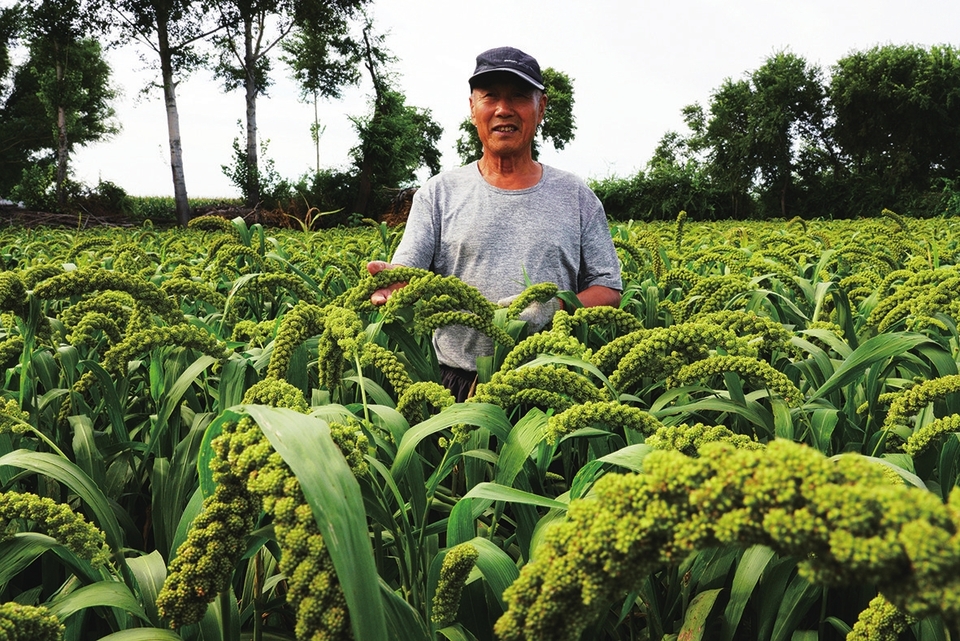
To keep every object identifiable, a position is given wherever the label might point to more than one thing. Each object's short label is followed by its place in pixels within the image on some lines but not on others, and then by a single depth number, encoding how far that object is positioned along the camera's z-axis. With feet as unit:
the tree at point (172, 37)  74.74
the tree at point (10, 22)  108.68
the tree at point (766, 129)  128.98
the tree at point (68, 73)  79.25
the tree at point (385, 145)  92.07
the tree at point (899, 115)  121.19
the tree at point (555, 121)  175.73
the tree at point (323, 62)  107.24
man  9.70
